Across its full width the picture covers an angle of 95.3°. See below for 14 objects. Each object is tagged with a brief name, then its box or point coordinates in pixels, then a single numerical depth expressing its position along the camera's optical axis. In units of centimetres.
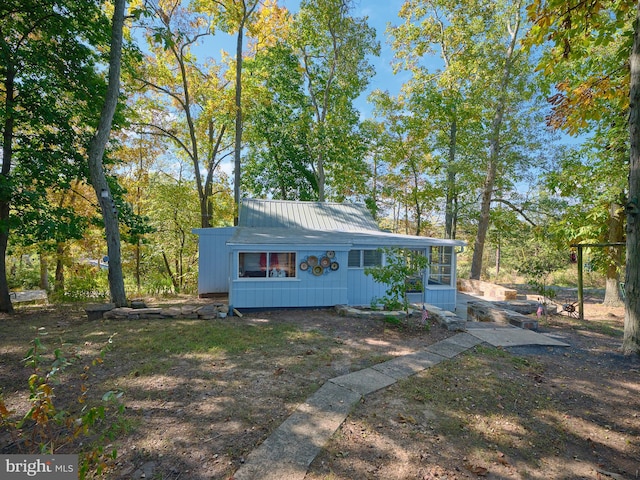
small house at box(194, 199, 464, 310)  876
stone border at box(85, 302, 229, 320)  764
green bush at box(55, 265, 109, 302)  1090
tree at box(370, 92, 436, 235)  1877
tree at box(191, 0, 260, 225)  1351
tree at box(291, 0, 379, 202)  1602
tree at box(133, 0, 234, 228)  1392
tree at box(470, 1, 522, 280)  1427
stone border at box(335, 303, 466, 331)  703
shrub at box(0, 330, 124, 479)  182
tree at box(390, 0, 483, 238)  1536
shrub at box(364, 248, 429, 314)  727
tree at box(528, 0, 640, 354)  475
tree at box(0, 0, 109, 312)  740
